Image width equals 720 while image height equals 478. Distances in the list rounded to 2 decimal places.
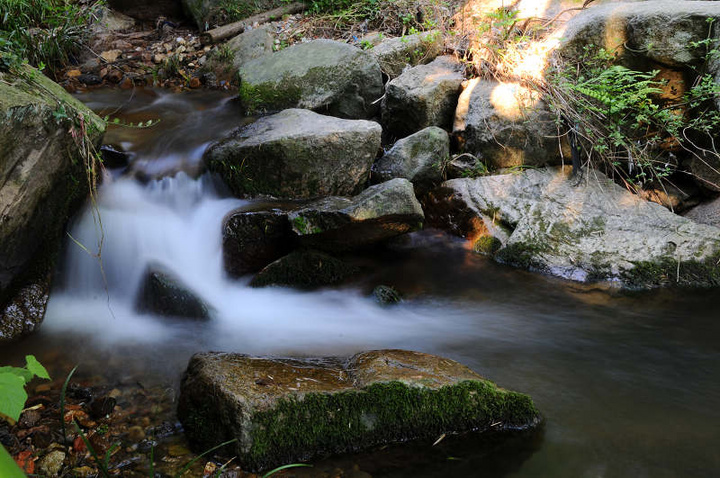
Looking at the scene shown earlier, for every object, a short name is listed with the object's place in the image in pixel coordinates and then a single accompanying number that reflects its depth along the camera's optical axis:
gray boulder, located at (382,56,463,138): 6.23
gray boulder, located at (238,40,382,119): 6.40
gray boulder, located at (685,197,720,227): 5.23
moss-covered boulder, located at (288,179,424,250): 4.61
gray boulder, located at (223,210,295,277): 4.63
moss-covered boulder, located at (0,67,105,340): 3.37
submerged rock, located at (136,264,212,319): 4.07
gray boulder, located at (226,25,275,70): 8.02
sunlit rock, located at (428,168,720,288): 4.66
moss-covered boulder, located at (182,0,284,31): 9.32
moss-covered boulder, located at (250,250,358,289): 4.61
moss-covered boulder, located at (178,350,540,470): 2.48
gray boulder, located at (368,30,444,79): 7.10
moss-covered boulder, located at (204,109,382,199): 4.96
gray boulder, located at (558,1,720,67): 5.16
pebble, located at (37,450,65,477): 2.43
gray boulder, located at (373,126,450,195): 5.69
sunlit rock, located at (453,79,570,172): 5.67
